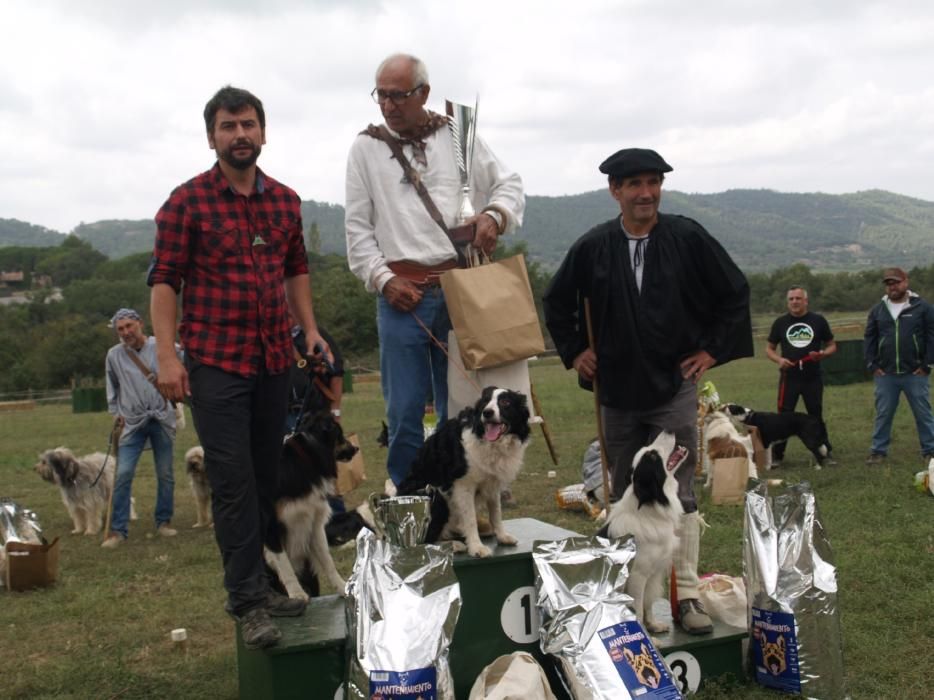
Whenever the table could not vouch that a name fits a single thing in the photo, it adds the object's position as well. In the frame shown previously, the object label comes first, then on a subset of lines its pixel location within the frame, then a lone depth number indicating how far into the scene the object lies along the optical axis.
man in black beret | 3.96
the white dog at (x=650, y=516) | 3.80
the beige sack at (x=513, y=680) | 3.30
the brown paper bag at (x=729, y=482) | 8.57
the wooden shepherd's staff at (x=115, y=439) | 8.66
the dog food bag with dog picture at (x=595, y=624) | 3.32
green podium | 3.46
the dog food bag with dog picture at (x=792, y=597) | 3.70
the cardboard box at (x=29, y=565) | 6.48
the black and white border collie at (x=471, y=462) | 4.16
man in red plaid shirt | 3.40
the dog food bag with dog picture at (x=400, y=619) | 3.16
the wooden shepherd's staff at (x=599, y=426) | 4.18
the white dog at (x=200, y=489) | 9.16
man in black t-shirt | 11.27
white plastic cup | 4.96
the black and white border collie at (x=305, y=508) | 4.23
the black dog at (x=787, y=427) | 10.52
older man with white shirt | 4.29
